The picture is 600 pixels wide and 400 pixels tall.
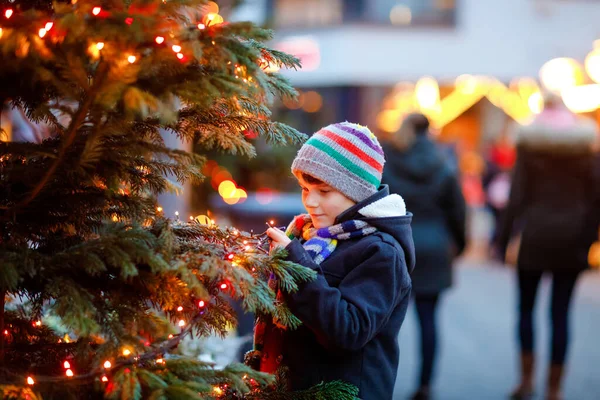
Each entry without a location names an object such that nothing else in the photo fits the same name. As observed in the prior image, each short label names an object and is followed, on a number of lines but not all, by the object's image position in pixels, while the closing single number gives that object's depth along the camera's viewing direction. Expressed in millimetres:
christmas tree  1930
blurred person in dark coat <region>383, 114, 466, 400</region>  5672
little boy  2438
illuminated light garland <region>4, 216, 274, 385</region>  2088
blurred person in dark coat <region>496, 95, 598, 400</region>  5688
